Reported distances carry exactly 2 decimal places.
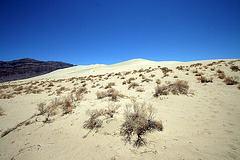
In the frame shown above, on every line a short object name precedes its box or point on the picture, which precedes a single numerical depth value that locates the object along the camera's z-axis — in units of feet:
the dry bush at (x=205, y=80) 21.61
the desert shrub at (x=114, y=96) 16.28
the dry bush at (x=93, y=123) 8.97
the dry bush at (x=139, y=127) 7.05
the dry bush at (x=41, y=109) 12.87
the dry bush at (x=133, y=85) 25.25
